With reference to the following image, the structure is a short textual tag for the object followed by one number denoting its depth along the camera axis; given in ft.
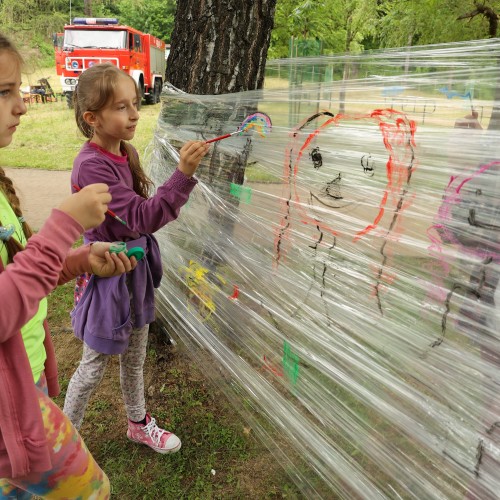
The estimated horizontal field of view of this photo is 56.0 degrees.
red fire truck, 42.34
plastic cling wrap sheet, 3.55
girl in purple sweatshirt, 5.09
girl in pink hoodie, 3.08
